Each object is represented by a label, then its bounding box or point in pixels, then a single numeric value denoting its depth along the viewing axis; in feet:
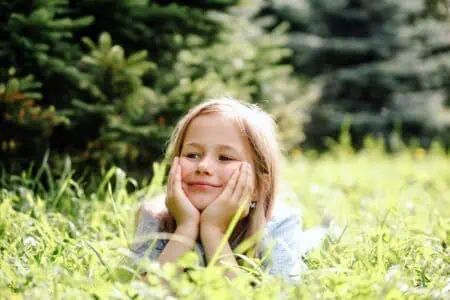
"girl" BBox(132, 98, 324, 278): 7.28
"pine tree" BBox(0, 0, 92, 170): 10.63
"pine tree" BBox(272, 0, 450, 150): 30.01
